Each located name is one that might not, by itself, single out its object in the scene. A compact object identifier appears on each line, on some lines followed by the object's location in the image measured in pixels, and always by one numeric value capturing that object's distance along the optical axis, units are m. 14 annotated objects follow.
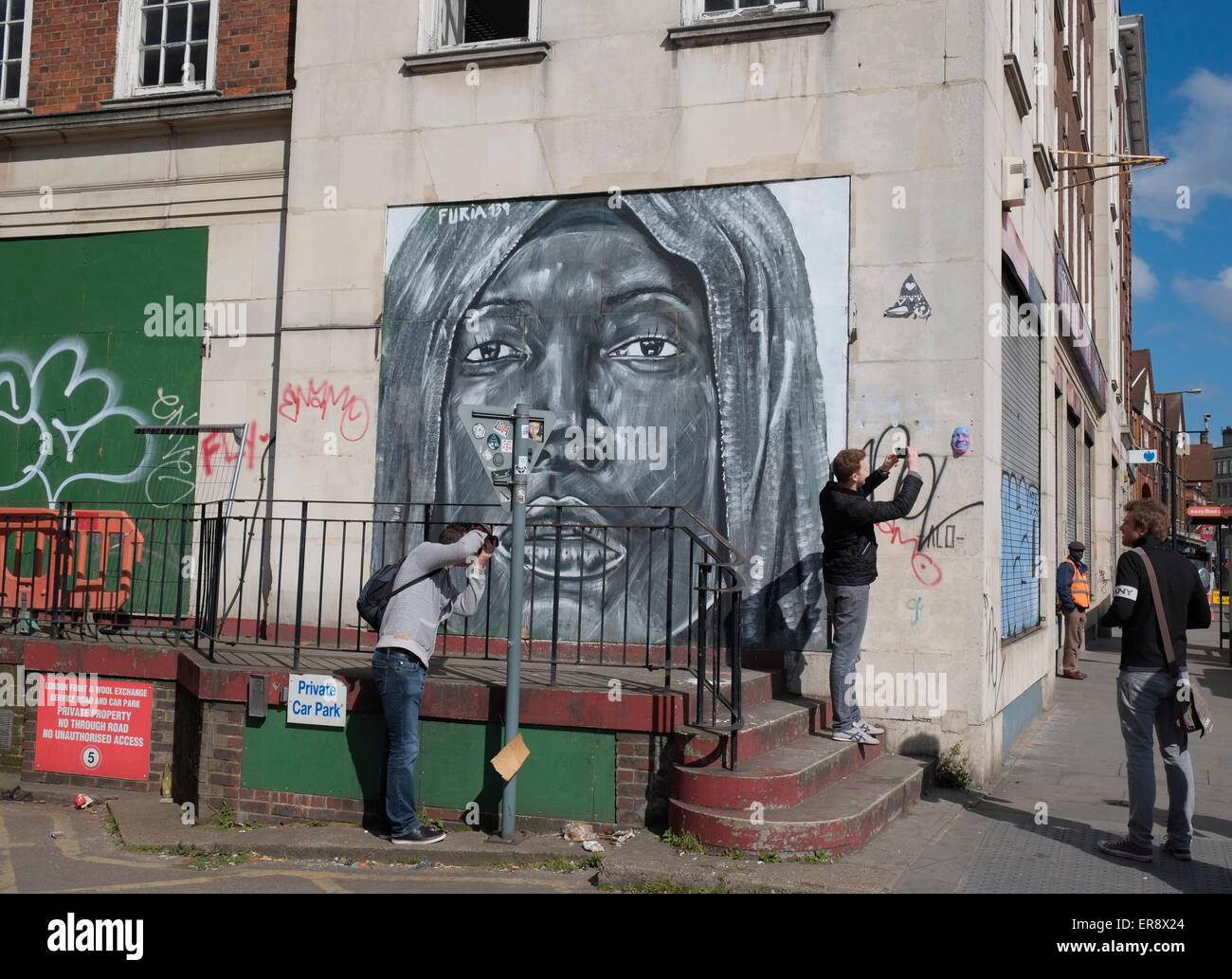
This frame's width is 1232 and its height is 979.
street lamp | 28.72
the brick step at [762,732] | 6.54
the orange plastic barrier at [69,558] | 9.07
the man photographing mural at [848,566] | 7.47
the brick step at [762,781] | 6.26
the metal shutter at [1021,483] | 10.35
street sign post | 6.68
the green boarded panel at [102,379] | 10.90
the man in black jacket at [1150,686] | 6.33
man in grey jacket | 6.73
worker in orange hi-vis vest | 14.69
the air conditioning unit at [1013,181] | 9.36
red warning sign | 8.68
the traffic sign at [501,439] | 6.65
